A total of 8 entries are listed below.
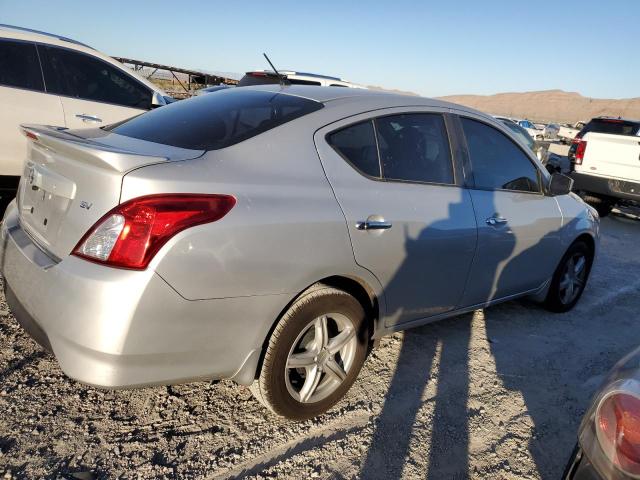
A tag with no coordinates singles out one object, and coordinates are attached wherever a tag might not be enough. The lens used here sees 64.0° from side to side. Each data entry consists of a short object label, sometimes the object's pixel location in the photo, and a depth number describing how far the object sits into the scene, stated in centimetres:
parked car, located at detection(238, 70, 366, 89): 826
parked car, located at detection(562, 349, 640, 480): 158
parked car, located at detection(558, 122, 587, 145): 3709
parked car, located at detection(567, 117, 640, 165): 1097
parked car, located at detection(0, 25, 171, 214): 476
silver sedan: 200
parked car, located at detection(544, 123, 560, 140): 3881
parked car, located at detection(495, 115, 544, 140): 3391
